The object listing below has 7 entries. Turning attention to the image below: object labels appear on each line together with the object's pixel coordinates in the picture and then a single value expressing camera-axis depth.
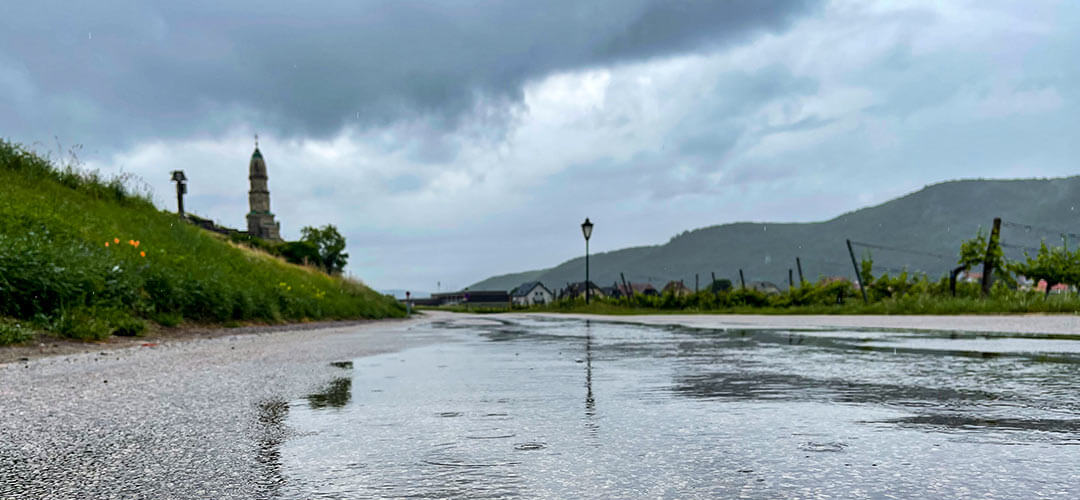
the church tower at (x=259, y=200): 123.50
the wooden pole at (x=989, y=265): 17.67
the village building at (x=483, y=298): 159.88
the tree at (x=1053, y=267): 18.44
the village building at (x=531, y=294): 147.00
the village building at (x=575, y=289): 89.69
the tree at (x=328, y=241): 99.56
